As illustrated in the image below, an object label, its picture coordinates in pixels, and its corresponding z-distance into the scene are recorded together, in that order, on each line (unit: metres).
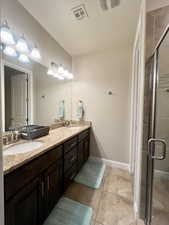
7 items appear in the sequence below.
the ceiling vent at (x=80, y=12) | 1.60
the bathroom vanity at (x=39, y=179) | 0.93
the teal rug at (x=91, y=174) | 2.11
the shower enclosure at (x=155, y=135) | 1.29
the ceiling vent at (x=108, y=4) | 1.48
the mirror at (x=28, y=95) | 1.54
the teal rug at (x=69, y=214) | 1.41
